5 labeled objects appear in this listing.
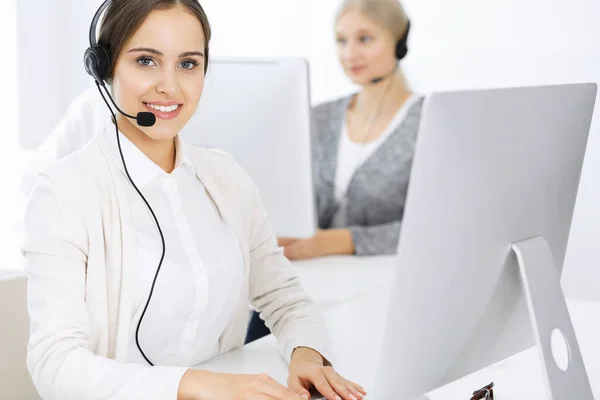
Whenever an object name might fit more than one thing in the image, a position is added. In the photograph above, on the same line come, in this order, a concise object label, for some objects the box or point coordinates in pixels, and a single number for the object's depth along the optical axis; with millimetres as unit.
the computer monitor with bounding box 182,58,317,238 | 2418
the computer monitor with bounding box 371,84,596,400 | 1517
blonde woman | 3733
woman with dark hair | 1710
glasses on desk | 1778
